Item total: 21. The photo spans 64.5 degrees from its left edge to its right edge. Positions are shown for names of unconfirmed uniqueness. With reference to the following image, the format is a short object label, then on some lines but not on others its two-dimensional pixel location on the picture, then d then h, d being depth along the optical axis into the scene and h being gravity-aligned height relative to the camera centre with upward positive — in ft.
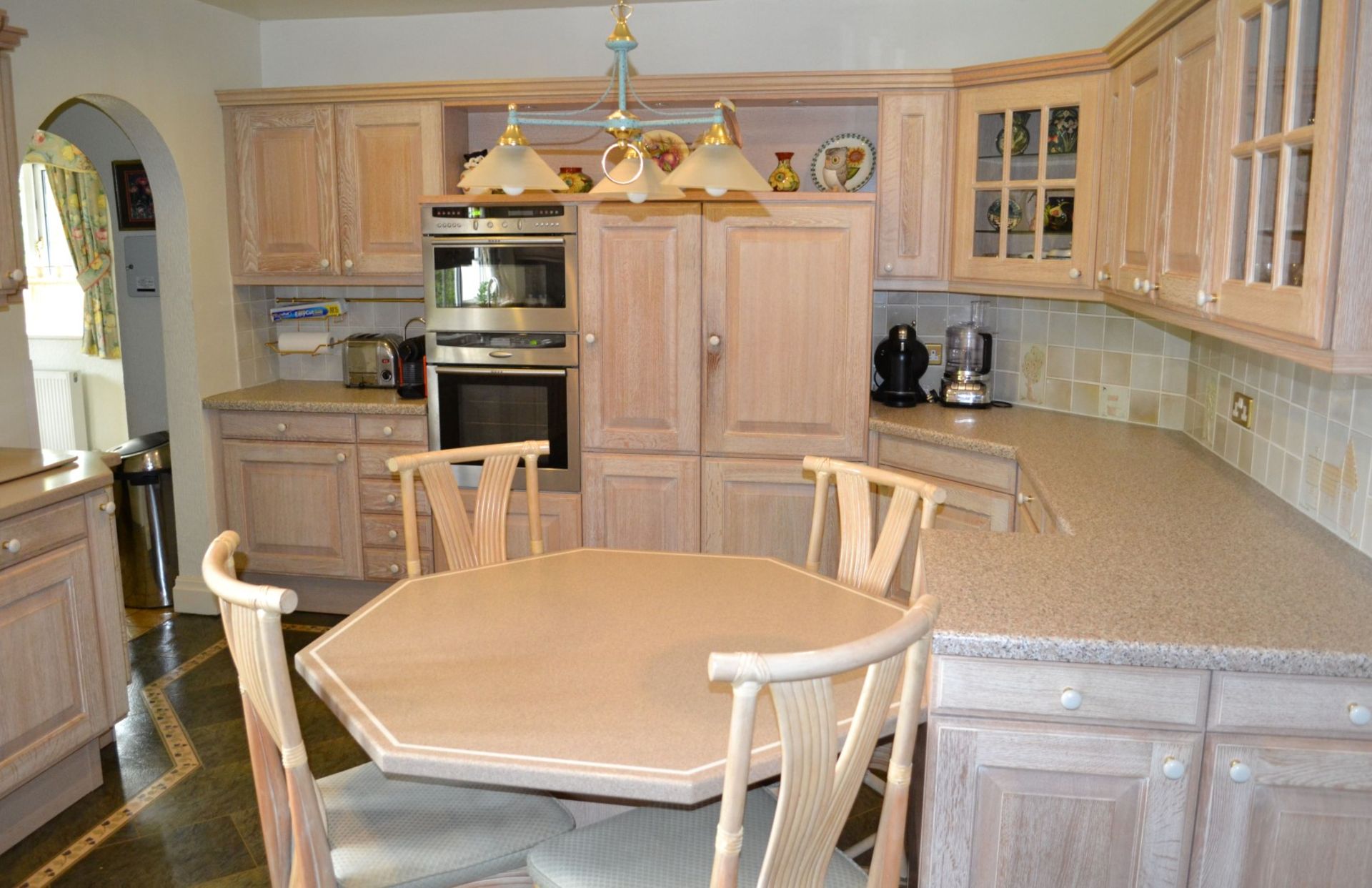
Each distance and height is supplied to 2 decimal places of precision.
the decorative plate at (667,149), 12.85 +1.45
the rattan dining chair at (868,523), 8.07 -1.92
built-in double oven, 12.69 -0.66
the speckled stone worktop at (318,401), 13.38 -1.57
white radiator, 18.33 -2.24
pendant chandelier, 6.29 +0.65
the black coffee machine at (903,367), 13.08 -1.13
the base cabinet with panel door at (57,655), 8.54 -3.14
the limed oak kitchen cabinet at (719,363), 12.23 -1.04
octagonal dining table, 5.15 -2.24
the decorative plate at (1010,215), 11.98 +0.61
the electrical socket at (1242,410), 9.17 -1.19
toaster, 14.52 -1.16
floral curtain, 17.67 +0.77
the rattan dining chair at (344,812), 5.28 -3.05
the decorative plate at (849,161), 13.39 +1.35
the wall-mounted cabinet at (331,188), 13.65 +1.09
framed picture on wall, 15.90 +1.15
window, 18.56 -0.17
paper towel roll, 14.98 -0.92
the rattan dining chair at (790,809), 4.35 -2.36
